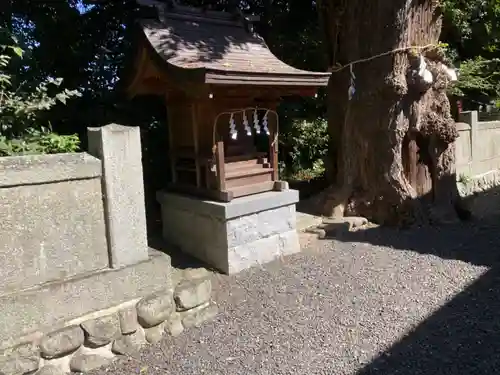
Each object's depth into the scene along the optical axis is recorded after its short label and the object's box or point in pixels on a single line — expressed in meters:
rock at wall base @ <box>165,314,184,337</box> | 3.80
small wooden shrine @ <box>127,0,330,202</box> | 4.76
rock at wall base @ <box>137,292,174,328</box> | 3.61
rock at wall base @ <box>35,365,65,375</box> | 3.14
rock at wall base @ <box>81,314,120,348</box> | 3.34
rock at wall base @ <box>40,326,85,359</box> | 3.15
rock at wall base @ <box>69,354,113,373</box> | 3.29
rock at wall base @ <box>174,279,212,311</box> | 3.88
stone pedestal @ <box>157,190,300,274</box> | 5.03
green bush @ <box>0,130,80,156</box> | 3.59
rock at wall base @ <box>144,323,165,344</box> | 3.68
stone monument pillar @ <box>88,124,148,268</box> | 3.43
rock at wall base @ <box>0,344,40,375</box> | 2.98
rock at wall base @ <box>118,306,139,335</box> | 3.53
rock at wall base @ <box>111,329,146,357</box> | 3.50
